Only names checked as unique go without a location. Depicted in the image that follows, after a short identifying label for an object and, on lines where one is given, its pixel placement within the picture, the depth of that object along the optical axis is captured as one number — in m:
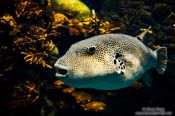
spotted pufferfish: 2.77
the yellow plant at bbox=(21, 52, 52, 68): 5.85
